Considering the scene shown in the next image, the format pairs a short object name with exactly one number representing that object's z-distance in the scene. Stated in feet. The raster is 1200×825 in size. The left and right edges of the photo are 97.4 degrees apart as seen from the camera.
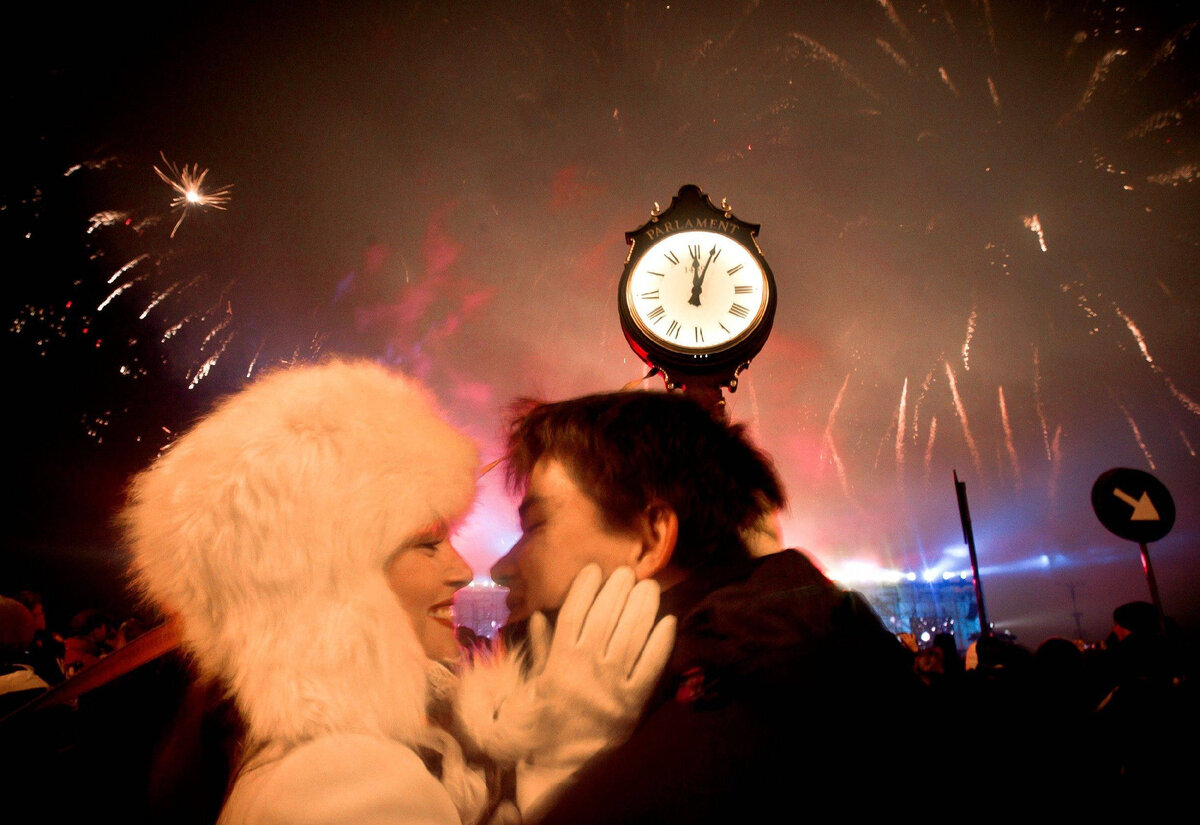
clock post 9.59
